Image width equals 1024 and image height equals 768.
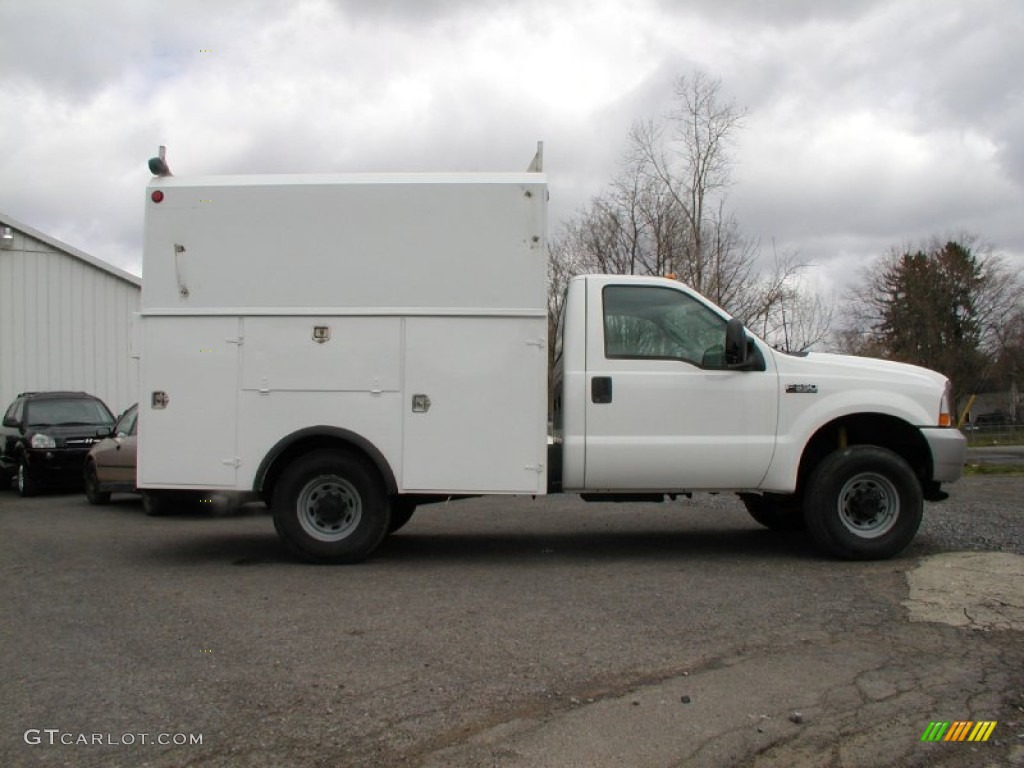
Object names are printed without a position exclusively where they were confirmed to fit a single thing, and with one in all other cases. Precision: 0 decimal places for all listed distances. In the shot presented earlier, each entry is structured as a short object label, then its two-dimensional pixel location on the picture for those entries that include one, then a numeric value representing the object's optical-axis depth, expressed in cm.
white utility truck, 691
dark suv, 1429
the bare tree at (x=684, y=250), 2577
